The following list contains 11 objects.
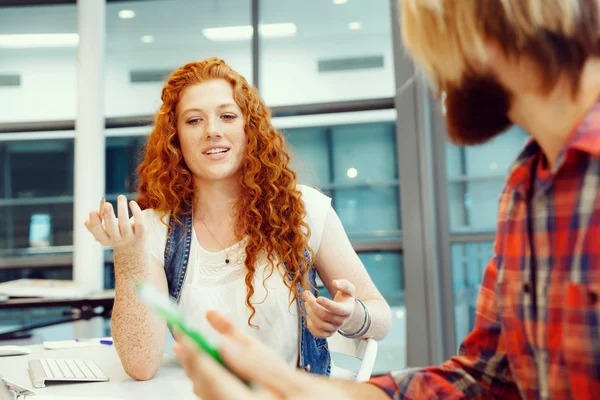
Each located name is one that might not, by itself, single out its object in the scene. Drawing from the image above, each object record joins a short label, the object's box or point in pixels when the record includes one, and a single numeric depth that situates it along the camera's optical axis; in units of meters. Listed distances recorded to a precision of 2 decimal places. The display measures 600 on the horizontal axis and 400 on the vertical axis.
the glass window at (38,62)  4.23
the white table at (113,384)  1.30
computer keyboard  1.41
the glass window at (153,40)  4.16
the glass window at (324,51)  3.96
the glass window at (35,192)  4.16
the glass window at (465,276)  3.70
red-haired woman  1.68
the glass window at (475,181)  3.73
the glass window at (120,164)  4.10
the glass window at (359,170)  3.88
